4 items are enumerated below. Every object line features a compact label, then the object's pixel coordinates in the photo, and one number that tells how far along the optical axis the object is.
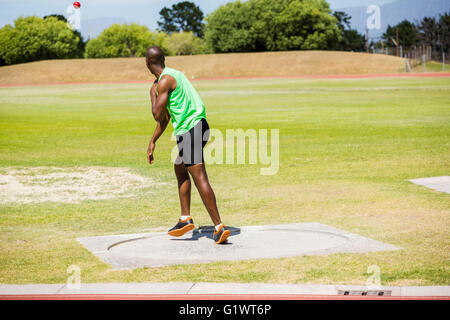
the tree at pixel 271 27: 102.31
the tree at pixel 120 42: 109.31
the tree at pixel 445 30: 90.63
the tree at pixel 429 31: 103.94
